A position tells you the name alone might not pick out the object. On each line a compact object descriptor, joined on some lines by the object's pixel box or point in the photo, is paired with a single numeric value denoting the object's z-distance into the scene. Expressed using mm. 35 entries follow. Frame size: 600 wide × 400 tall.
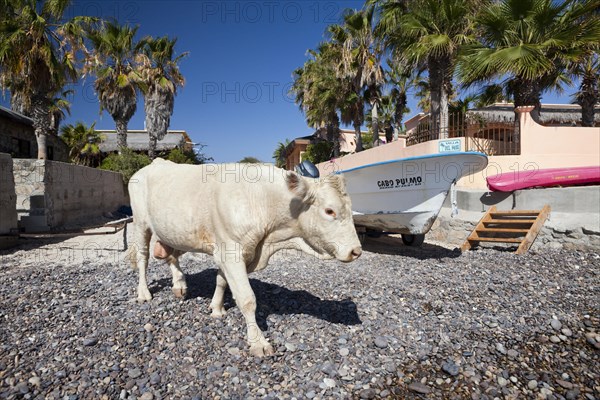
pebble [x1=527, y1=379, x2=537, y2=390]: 2559
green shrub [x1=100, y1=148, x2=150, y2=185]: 16062
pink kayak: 7566
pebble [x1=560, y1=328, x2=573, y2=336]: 3398
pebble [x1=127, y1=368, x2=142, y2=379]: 2613
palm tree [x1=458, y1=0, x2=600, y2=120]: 9961
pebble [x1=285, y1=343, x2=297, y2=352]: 3035
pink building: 9883
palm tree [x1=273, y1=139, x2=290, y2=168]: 42128
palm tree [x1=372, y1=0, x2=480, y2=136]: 11688
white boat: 6449
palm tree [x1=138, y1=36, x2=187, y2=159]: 19750
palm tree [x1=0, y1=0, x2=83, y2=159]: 10984
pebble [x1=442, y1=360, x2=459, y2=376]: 2731
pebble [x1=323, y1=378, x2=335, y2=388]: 2564
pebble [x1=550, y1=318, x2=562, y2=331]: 3511
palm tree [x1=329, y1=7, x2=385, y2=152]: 18953
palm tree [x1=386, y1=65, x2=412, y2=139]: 23216
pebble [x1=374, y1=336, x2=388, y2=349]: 3121
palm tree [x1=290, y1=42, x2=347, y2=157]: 21016
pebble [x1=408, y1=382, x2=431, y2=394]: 2504
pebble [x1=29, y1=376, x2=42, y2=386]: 2484
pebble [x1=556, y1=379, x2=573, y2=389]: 2572
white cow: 2887
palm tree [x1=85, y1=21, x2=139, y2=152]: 17391
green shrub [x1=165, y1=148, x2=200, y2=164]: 20609
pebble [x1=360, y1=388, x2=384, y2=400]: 2447
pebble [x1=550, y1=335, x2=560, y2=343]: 3281
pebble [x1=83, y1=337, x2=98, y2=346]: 3047
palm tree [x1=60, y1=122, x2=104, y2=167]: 23547
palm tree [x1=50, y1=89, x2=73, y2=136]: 25058
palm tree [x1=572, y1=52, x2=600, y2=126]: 13797
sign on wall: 9956
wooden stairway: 6703
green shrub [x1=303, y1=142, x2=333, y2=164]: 28328
